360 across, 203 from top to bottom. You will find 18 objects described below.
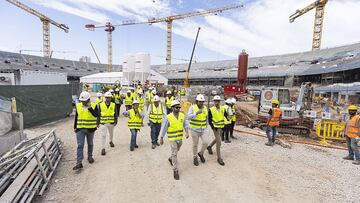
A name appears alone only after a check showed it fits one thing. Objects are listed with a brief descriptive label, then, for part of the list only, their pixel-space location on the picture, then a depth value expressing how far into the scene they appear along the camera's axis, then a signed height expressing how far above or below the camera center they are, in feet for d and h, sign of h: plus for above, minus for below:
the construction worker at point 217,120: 20.36 -3.08
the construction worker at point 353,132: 23.11 -4.28
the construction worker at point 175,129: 17.88 -3.54
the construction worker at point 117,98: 40.35 -2.84
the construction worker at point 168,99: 36.65 -2.43
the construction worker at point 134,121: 24.09 -4.04
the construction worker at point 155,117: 24.75 -3.65
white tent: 143.84 +2.45
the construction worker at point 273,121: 27.58 -4.02
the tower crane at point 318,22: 214.24 +63.90
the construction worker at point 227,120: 27.99 -4.16
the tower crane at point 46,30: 266.57 +59.43
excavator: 38.50 -3.43
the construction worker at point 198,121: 19.03 -3.13
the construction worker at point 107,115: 23.48 -3.46
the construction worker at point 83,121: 18.94 -3.35
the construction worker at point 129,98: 38.09 -2.60
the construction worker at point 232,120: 30.04 -4.55
